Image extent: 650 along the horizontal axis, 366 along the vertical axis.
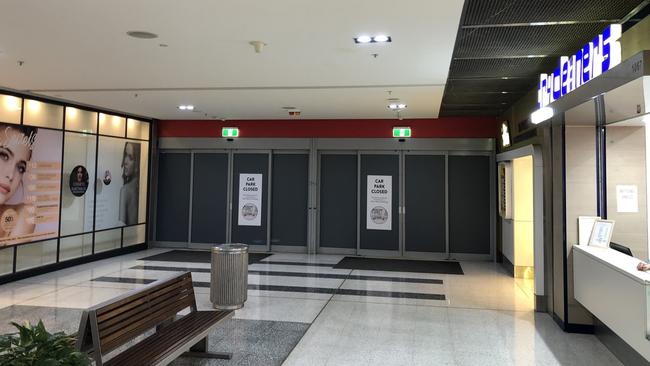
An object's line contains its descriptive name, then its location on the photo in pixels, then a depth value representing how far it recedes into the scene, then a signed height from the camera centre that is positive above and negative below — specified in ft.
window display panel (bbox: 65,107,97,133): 26.00 +4.77
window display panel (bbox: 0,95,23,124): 22.08 +4.57
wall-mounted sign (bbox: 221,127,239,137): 32.60 +5.13
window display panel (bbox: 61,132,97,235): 25.80 +0.74
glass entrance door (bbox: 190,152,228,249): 33.22 -0.29
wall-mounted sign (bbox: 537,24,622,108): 10.47 +3.98
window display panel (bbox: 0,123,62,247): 21.83 +0.63
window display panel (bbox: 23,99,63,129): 23.53 +4.62
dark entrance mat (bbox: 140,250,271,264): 28.39 -4.16
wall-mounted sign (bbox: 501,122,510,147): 25.54 +4.13
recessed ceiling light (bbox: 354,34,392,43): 13.96 +5.38
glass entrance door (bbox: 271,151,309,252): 32.30 -0.28
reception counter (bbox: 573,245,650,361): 10.54 -2.54
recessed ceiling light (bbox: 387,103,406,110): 25.34 +5.77
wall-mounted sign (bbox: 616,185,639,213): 15.23 +0.19
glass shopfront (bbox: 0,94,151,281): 22.27 +0.77
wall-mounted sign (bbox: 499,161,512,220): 25.09 +0.83
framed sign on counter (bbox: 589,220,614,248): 14.66 -1.04
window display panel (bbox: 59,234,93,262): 25.61 -3.23
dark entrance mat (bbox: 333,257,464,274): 26.30 -4.23
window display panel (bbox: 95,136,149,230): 28.73 +0.98
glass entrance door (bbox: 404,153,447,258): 30.42 -0.38
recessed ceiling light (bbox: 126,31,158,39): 13.78 +5.33
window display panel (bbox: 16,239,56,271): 22.84 -3.37
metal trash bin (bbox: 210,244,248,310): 16.83 -3.10
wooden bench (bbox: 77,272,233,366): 8.89 -3.13
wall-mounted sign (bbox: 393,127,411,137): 30.42 +4.99
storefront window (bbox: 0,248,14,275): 21.72 -3.44
